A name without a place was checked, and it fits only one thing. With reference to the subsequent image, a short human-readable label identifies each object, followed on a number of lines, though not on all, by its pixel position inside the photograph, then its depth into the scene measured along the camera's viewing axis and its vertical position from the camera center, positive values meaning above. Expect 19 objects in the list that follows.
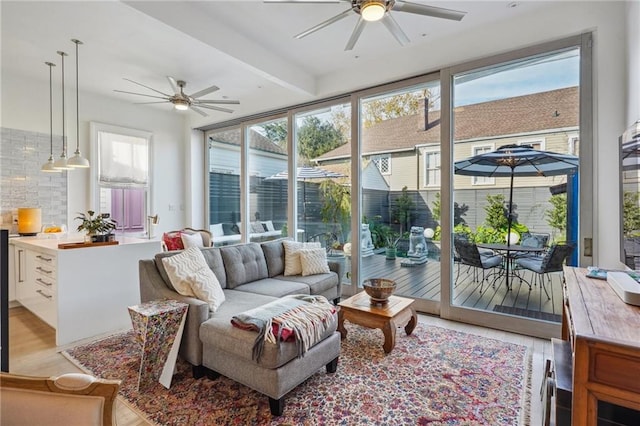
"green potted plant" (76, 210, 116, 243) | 3.25 -0.20
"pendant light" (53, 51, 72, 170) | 3.74 +0.59
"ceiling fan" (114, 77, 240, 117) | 3.85 +1.47
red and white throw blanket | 1.94 -0.75
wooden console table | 1.09 -0.56
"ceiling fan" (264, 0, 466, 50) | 2.19 +1.50
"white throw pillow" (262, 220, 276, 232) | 5.49 -0.25
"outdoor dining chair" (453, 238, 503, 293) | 3.47 -0.53
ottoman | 1.90 -1.00
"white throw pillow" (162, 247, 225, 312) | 2.52 -0.58
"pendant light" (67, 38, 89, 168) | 3.69 +0.59
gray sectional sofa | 1.92 -0.86
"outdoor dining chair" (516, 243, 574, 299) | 3.04 -0.52
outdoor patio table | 3.31 -0.43
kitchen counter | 2.97 -0.77
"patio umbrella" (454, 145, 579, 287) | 3.06 +0.51
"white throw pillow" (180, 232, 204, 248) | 4.13 -0.41
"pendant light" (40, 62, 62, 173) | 4.46 +1.43
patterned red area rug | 1.92 -1.28
